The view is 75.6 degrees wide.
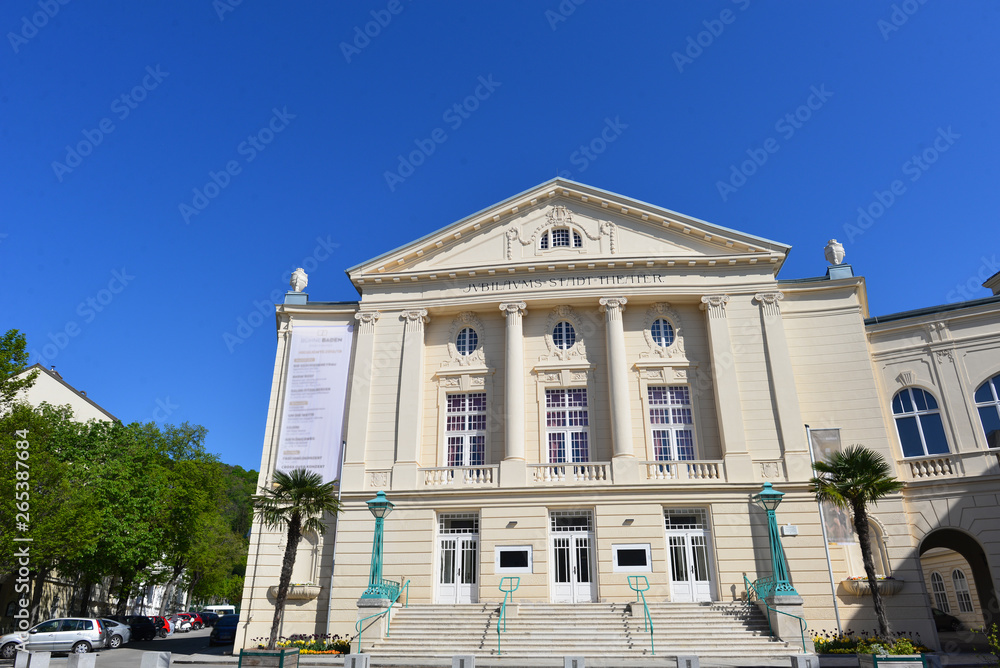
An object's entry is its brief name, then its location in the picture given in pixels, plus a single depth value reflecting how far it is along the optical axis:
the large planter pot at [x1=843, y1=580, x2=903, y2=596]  21.47
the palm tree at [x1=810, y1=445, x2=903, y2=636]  18.88
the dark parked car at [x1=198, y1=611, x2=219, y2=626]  55.12
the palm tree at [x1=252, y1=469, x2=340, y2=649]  21.17
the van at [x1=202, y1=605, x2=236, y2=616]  57.61
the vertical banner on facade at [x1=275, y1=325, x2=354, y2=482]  26.19
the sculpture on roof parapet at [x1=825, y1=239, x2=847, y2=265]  27.30
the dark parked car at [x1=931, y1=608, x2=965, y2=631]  26.61
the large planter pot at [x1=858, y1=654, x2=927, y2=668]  11.06
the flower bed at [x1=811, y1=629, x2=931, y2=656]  15.57
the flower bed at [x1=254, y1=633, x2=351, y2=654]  20.92
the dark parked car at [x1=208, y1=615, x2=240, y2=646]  31.42
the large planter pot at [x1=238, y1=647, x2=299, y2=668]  10.76
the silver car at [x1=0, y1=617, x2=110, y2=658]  26.67
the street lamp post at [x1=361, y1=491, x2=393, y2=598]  20.73
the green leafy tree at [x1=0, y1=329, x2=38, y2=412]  26.42
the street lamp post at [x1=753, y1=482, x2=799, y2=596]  20.22
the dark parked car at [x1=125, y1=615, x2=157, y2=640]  33.89
